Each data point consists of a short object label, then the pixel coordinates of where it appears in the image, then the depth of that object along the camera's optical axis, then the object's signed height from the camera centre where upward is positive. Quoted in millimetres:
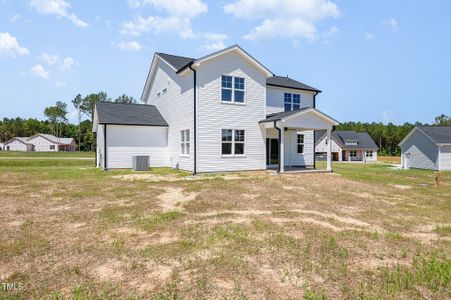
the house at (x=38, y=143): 84375 +2524
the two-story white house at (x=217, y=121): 17094 +2036
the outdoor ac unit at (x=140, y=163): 18719 -772
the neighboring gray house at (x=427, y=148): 31109 +428
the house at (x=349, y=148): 55656 +756
